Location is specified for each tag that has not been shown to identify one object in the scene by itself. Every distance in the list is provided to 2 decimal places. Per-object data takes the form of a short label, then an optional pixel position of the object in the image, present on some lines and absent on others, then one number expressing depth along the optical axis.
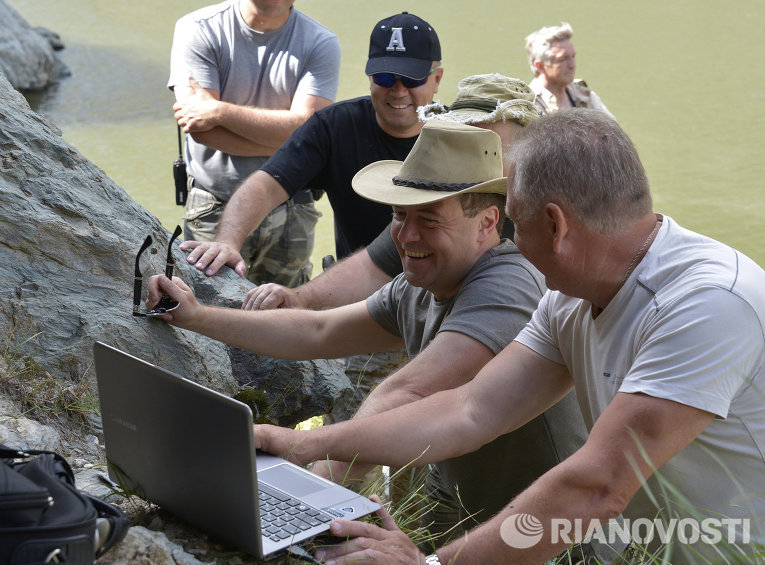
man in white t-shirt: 1.57
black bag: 1.17
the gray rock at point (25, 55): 10.14
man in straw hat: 2.25
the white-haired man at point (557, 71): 5.76
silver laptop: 1.44
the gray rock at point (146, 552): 1.48
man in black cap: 3.59
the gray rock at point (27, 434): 2.03
